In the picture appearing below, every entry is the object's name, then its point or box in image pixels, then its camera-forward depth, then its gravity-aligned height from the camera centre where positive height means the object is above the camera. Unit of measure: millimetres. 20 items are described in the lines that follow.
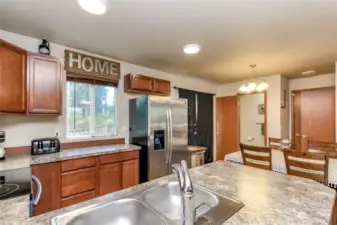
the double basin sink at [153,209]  884 -493
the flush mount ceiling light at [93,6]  1531 +917
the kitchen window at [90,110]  2844 +93
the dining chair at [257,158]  2246 -521
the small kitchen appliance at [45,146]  2254 -366
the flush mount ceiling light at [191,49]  2594 +938
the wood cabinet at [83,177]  2026 -761
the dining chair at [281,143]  3348 -509
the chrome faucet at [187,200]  761 -341
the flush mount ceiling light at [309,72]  3857 +889
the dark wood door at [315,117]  4105 -41
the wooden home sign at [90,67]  2689 +744
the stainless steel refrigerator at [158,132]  2895 -269
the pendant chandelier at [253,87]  3217 +484
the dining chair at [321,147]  2845 -491
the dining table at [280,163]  1868 -596
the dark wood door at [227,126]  5094 -287
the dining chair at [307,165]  1779 -483
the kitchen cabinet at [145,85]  3227 +549
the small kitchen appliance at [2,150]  1992 -360
